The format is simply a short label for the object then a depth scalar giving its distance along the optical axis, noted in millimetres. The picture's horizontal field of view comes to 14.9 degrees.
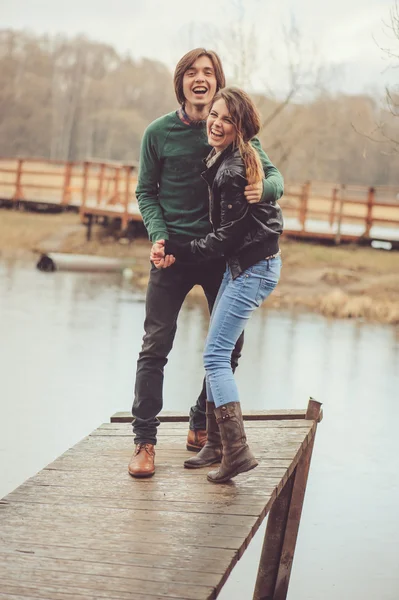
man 4615
